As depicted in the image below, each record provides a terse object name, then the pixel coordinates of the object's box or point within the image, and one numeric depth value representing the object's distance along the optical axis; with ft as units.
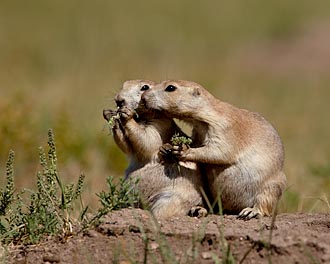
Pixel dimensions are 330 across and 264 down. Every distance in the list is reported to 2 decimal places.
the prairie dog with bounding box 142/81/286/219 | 40.63
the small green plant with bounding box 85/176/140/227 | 37.40
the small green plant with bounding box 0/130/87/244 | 37.32
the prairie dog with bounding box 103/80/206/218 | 40.60
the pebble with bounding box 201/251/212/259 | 33.35
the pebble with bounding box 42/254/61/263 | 35.57
